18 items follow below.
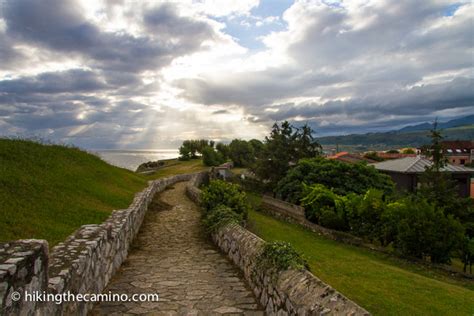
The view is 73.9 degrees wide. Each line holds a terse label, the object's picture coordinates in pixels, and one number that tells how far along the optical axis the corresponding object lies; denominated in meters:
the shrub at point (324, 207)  19.30
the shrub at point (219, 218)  9.70
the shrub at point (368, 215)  17.27
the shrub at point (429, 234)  14.32
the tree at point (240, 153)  79.29
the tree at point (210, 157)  67.50
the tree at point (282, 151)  33.84
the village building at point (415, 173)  31.30
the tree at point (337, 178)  24.28
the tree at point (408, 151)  100.54
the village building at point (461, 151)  85.75
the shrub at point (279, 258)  5.37
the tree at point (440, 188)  20.59
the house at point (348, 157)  65.61
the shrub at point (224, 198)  11.58
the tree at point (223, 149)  81.69
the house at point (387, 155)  87.26
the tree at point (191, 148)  81.85
